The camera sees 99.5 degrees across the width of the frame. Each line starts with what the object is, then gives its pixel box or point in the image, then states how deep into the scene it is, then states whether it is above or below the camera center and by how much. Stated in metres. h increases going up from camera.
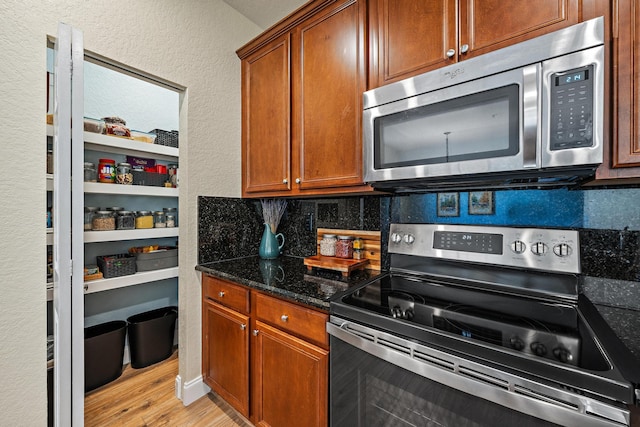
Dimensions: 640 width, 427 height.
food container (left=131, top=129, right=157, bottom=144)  2.18 +0.66
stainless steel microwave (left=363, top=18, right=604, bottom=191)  0.80 +0.33
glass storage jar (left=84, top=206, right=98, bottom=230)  1.80 -0.04
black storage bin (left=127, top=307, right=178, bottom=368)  2.08 -0.98
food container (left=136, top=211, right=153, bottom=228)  2.10 -0.05
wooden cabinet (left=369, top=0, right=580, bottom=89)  0.92 +0.71
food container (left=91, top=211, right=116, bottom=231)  1.82 -0.06
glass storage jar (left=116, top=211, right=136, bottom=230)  1.95 -0.05
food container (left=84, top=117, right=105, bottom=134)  1.80 +0.59
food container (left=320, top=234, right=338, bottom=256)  1.67 -0.20
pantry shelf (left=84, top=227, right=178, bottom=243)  1.72 -0.15
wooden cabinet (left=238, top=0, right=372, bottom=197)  1.39 +0.66
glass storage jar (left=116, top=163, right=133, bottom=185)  2.00 +0.29
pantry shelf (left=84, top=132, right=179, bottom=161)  1.81 +0.49
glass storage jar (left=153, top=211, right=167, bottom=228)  2.24 -0.06
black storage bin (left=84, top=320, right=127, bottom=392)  1.79 -0.97
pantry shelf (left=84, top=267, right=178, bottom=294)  1.79 -0.48
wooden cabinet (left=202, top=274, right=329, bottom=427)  1.14 -0.71
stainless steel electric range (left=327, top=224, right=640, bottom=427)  0.62 -0.36
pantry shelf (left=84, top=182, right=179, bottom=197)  1.76 +0.17
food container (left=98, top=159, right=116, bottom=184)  1.92 +0.30
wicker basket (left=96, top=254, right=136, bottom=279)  1.93 -0.38
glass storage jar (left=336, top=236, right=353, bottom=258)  1.63 -0.21
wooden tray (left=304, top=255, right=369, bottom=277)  1.46 -0.29
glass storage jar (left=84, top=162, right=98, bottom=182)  1.76 +0.27
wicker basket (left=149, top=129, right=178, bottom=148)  2.32 +0.65
